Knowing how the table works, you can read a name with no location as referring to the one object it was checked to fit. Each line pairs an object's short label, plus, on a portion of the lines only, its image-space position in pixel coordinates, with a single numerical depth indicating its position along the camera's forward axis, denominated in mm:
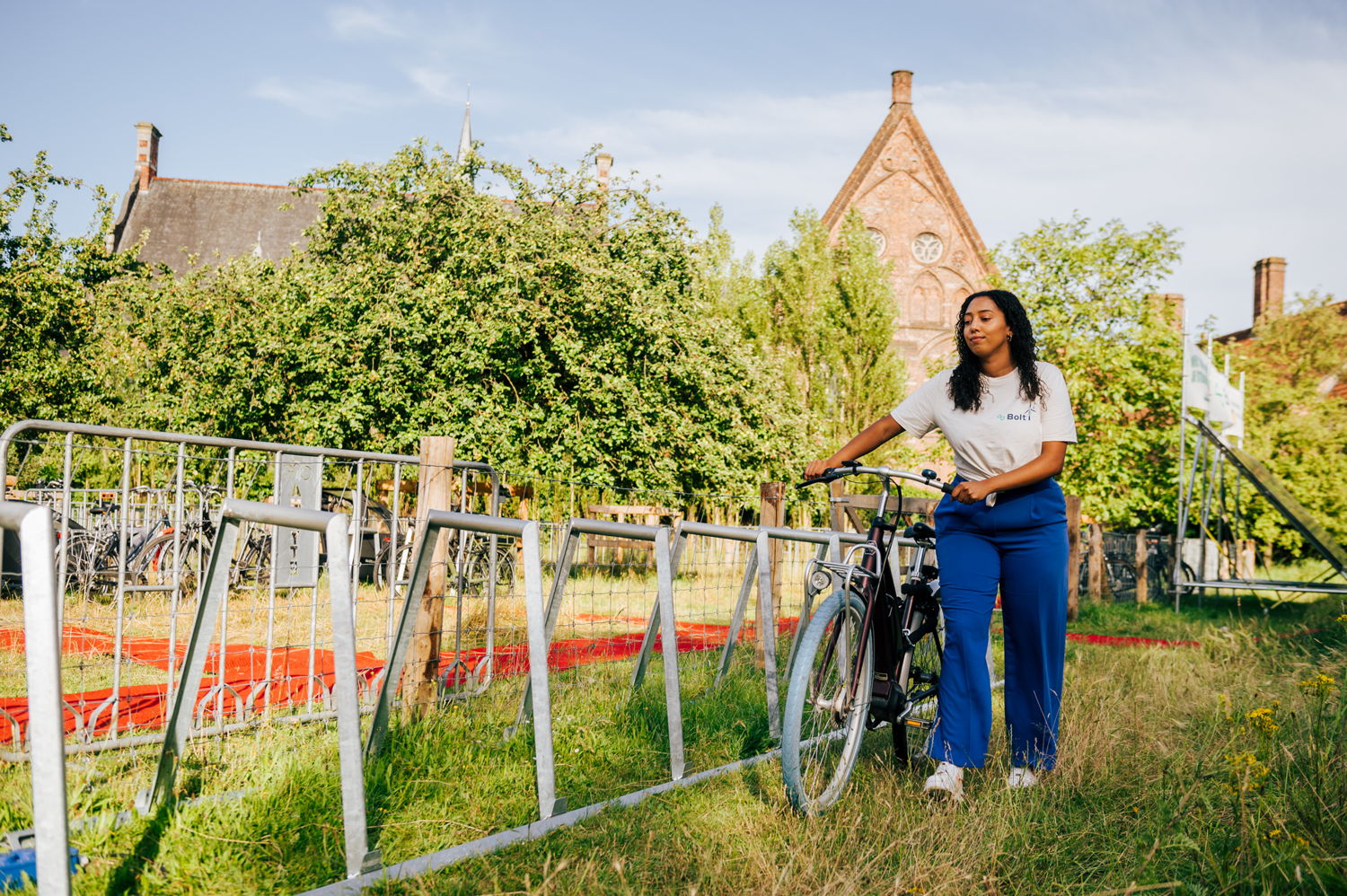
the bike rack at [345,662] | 2643
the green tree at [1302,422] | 19547
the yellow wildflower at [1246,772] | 3105
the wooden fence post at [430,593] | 4527
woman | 3779
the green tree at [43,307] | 16938
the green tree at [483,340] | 15109
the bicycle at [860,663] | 3443
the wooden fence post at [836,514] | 6566
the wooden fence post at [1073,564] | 12543
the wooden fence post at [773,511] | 6512
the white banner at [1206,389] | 12359
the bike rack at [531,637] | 3287
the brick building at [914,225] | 36219
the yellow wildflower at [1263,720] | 3270
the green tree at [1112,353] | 19344
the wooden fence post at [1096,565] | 16266
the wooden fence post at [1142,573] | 17181
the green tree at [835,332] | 24781
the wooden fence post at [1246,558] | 22781
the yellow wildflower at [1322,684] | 3618
